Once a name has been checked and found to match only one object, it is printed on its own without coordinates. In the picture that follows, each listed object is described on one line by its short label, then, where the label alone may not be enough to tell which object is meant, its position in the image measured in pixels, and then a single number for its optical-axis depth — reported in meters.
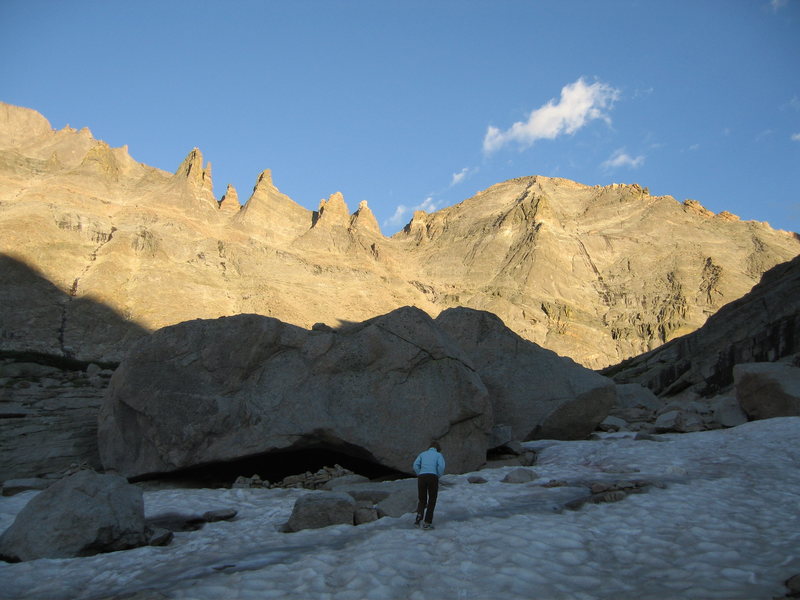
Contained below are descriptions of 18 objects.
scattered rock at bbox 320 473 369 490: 13.29
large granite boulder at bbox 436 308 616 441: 18.73
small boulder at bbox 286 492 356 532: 9.53
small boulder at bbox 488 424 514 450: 16.49
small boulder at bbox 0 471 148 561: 8.25
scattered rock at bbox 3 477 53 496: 12.45
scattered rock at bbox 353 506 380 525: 9.82
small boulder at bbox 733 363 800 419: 18.27
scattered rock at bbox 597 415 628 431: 21.17
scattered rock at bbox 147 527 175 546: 8.86
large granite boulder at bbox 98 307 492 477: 14.12
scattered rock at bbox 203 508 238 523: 10.40
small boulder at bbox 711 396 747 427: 19.62
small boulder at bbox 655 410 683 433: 19.16
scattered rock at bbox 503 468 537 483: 12.87
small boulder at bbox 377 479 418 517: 10.25
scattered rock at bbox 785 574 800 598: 6.21
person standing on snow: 9.46
